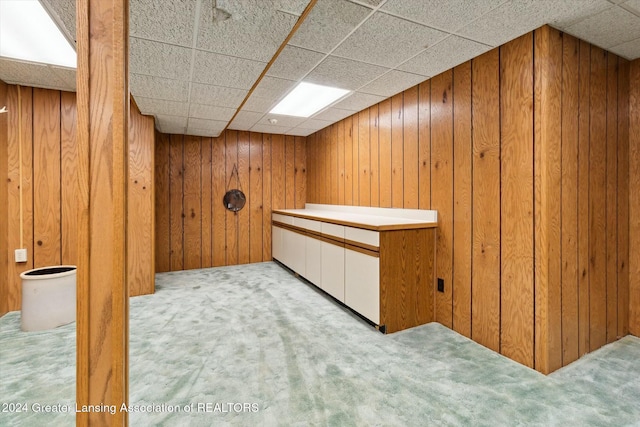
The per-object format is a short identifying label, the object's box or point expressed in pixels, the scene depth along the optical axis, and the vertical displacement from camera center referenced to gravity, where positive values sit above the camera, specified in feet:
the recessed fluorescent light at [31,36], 6.14 +4.09
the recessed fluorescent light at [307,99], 10.21 +4.21
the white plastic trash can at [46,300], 8.43 -2.44
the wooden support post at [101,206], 2.78 +0.07
